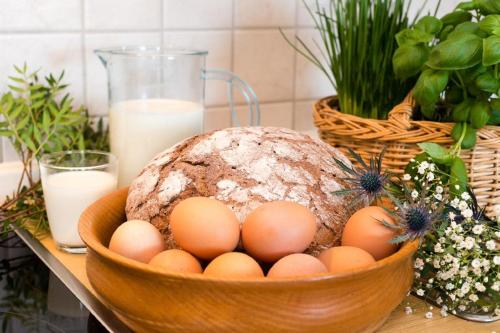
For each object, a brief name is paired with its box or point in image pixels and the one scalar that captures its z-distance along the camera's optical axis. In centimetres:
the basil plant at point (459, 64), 113
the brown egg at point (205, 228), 100
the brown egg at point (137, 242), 101
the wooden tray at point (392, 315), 105
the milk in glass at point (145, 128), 125
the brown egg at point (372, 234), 103
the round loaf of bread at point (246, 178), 106
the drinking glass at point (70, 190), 119
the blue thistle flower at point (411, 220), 102
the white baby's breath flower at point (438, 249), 105
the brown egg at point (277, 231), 100
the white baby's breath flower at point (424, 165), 111
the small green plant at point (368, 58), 127
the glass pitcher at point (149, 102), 125
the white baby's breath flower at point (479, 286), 103
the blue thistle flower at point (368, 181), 108
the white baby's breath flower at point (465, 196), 107
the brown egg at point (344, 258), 100
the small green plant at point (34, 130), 126
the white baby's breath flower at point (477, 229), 104
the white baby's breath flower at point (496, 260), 102
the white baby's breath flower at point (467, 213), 105
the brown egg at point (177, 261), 98
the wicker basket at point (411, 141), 119
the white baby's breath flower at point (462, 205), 106
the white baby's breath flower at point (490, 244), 103
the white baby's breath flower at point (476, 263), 103
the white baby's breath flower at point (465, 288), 104
